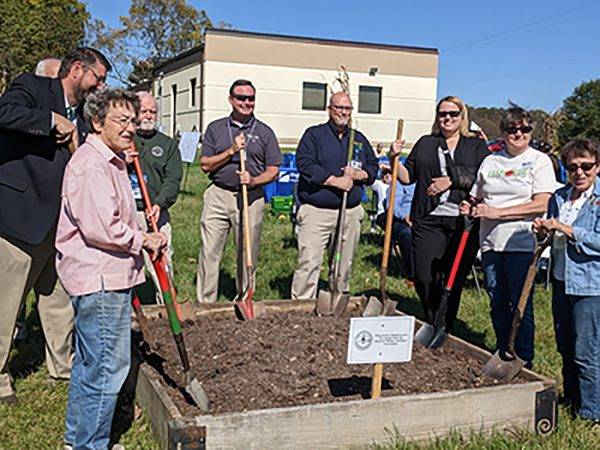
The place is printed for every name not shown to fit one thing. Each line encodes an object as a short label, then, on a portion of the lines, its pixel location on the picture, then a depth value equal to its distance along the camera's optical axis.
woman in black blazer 5.46
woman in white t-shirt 4.77
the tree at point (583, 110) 32.03
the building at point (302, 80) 36.06
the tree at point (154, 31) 49.31
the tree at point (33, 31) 29.38
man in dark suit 4.34
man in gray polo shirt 6.16
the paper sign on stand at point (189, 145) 16.97
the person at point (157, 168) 6.16
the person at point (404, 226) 8.33
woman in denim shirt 4.14
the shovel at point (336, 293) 6.09
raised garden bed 3.66
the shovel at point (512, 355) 4.41
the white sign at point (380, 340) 3.89
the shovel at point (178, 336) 3.77
